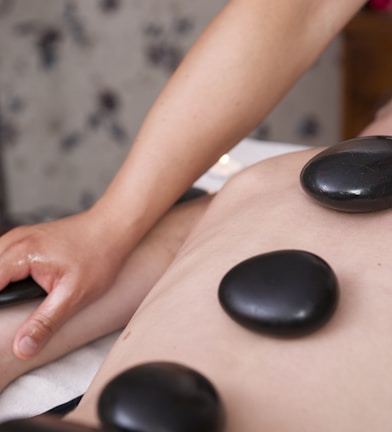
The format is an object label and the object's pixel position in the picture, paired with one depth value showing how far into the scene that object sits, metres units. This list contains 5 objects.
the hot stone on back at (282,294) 0.69
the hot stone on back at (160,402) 0.60
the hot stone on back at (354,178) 0.79
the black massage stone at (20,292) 0.92
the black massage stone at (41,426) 0.58
